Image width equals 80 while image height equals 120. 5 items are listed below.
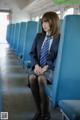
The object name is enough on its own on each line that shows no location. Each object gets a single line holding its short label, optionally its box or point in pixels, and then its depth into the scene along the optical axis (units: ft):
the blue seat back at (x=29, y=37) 12.59
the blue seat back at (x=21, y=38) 15.20
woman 7.02
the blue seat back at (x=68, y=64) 5.75
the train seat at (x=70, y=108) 5.07
